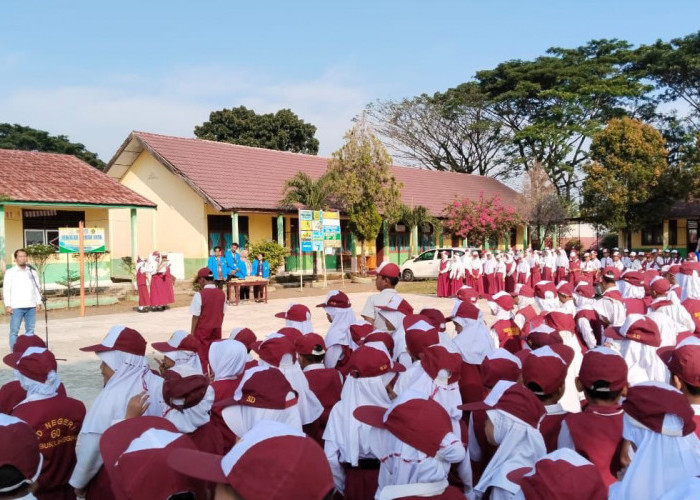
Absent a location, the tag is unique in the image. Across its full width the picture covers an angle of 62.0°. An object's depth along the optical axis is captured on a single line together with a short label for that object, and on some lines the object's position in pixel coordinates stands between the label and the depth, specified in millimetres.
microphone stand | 8484
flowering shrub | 24703
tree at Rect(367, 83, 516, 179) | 34062
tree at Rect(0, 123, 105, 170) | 39219
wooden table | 14984
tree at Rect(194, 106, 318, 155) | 36688
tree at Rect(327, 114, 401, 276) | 21688
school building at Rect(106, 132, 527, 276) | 20391
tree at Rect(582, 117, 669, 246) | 25094
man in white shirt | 8336
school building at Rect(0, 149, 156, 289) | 16297
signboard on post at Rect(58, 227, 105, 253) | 12992
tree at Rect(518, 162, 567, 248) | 27906
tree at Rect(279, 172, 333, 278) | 20641
